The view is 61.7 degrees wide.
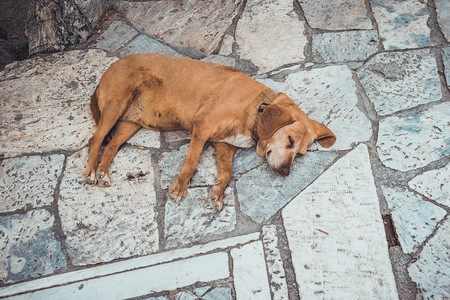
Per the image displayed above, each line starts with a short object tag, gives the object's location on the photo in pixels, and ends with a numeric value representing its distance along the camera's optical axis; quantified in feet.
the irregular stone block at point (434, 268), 9.63
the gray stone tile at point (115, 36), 17.01
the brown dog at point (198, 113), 11.65
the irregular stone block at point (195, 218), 10.94
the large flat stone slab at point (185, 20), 17.01
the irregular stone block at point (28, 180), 11.76
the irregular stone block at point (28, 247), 10.40
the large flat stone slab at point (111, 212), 10.72
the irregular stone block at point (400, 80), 13.78
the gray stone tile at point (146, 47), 16.61
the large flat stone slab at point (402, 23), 15.72
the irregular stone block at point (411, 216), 10.53
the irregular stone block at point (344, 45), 15.56
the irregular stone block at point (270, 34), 15.90
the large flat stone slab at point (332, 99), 13.03
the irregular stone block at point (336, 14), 16.62
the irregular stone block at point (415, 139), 12.14
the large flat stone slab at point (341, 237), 9.84
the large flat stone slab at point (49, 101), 13.45
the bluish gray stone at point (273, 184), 11.46
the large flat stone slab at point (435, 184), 11.25
